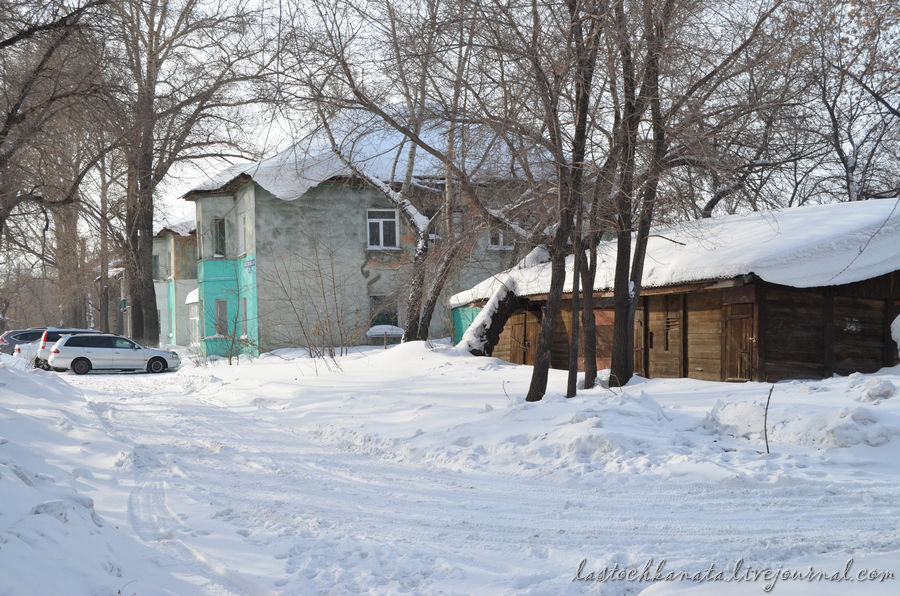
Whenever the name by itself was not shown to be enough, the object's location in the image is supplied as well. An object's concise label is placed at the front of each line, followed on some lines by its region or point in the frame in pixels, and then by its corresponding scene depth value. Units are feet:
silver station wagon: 82.53
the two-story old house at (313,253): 94.58
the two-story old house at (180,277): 131.34
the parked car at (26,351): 97.55
